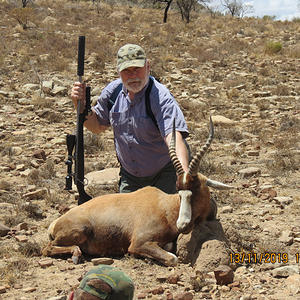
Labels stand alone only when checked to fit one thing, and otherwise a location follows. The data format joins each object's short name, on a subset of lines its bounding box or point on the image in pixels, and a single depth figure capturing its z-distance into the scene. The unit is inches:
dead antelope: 154.2
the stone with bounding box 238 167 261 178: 269.3
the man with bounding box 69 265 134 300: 73.5
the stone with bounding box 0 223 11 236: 187.6
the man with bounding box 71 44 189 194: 177.5
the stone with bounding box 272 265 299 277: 137.8
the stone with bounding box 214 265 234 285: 133.3
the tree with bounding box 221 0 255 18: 1679.4
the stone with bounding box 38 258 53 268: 156.5
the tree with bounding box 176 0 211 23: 1130.8
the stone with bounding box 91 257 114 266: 156.6
